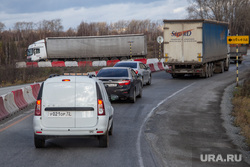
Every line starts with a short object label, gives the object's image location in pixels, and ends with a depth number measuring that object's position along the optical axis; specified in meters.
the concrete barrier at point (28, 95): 16.50
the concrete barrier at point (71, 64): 52.72
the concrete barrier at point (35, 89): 17.78
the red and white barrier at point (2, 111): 12.96
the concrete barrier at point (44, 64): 53.84
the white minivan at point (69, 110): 8.12
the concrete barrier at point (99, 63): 51.09
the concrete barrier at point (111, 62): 49.66
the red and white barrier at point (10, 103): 13.70
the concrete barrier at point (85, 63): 51.36
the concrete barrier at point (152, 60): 43.51
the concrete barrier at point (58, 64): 53.41
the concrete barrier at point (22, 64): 52.22
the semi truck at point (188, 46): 26.44
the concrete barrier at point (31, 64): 52.50
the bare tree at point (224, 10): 88.06
